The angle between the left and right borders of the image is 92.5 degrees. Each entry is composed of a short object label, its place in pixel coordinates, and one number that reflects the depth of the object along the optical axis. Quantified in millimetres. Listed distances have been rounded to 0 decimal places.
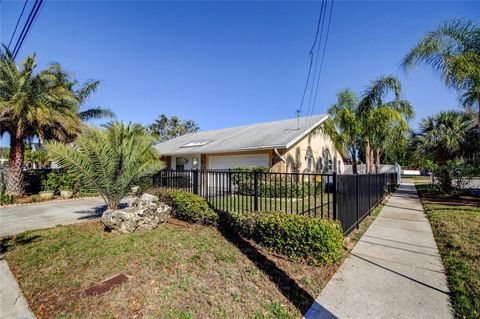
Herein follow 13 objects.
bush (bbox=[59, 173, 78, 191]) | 13916
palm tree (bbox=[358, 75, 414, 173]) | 13773
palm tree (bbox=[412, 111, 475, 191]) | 17172
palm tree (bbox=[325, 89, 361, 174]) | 14992
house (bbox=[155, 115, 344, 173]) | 13491
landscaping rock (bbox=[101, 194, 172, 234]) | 5918
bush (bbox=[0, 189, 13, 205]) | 11086
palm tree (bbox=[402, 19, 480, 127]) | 7109
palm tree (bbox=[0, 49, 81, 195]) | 11055
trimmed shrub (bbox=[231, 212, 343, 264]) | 4168
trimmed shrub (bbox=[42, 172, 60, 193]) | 13562
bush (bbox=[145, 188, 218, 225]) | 6426
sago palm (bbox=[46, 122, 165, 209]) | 6363
